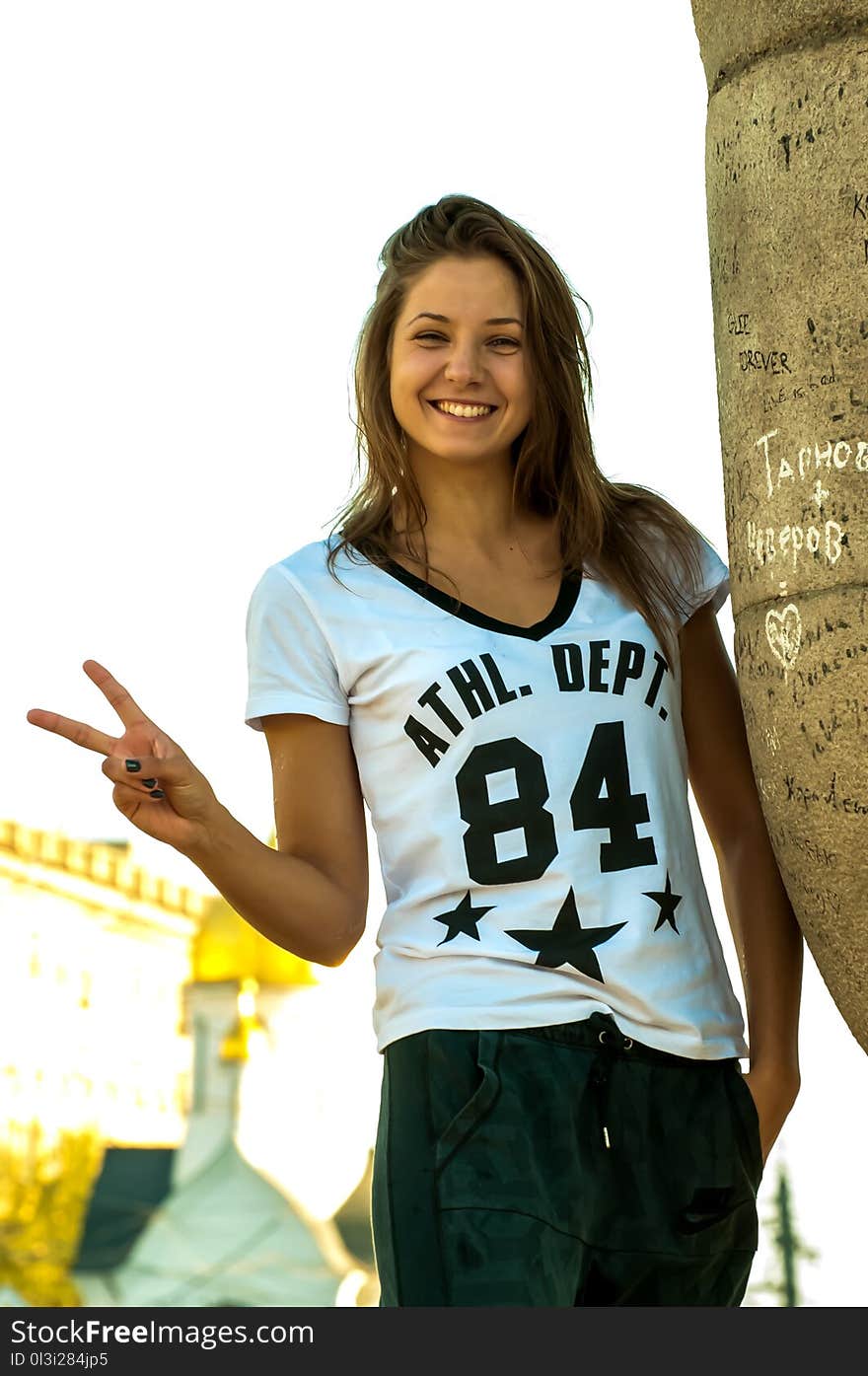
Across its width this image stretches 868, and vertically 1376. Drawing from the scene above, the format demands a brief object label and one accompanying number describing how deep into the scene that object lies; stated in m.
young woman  3.09
